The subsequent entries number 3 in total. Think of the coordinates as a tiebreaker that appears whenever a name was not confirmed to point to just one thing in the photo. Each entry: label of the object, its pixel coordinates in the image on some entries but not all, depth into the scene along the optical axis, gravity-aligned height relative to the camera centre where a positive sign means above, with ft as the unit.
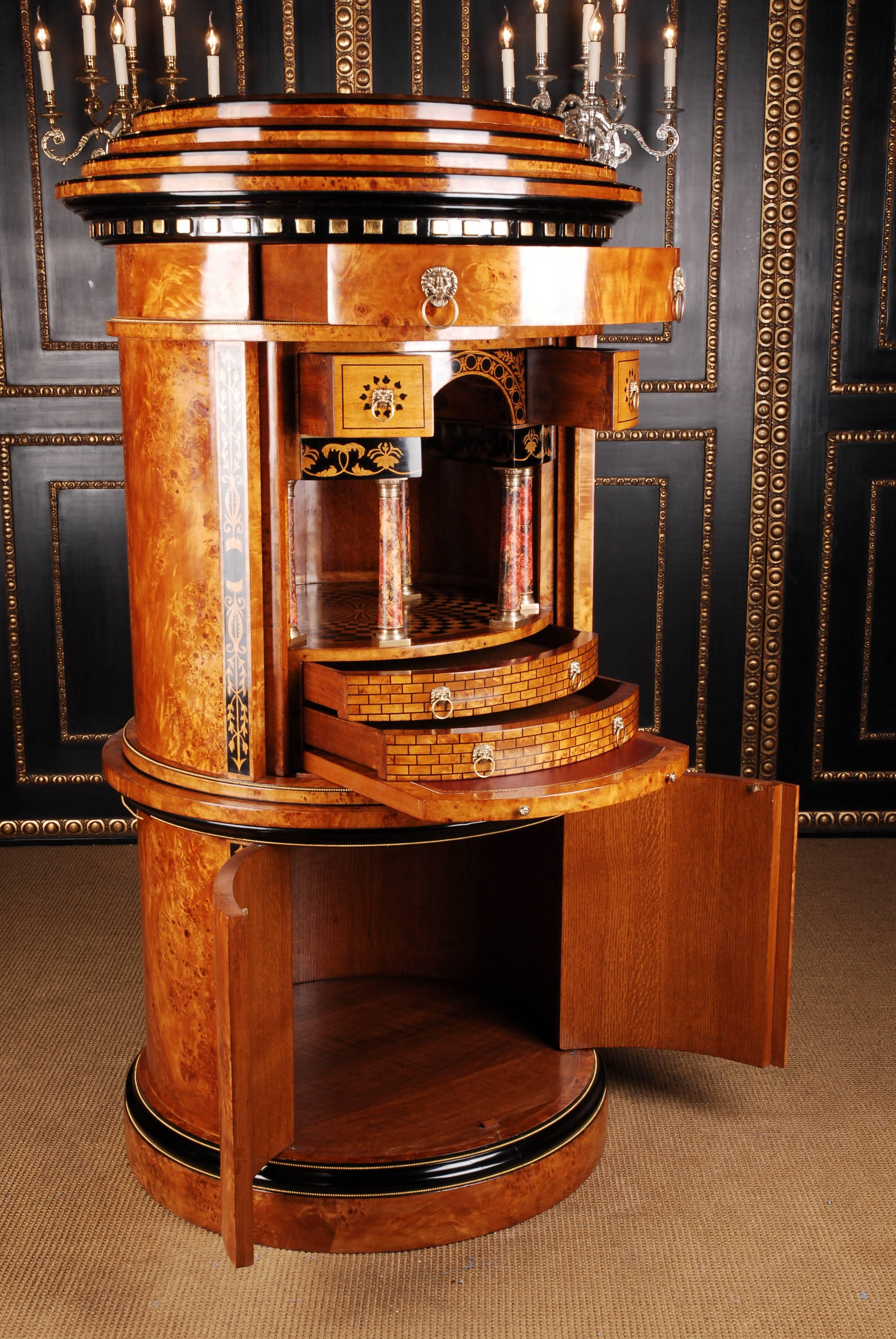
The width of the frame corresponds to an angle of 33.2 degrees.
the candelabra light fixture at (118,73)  13.44 +3.10
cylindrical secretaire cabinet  8.57 -1.61
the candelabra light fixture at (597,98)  14.01 +2.98
